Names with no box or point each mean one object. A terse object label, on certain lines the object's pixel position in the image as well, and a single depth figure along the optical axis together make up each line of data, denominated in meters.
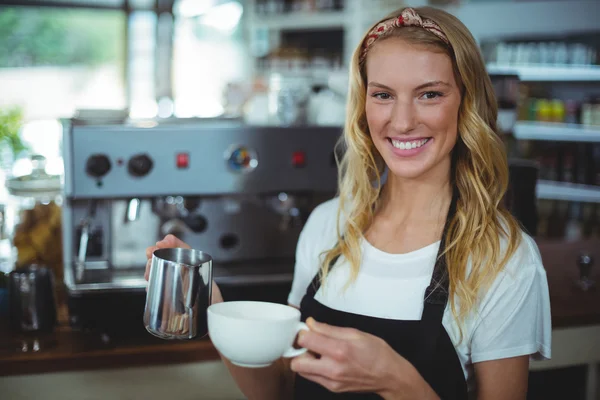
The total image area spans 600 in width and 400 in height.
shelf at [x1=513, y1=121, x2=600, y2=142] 4.51
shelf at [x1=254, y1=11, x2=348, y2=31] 4.71
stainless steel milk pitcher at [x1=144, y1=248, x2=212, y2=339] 1.08
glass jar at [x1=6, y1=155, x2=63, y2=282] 1.95
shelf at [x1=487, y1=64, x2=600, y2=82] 4.47
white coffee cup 0.89
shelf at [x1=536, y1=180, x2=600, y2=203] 4.54
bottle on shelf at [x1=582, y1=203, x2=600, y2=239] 4.42
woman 1.22
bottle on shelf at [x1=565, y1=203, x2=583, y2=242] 4.25
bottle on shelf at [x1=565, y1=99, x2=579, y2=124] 4.62
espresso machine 1.75
